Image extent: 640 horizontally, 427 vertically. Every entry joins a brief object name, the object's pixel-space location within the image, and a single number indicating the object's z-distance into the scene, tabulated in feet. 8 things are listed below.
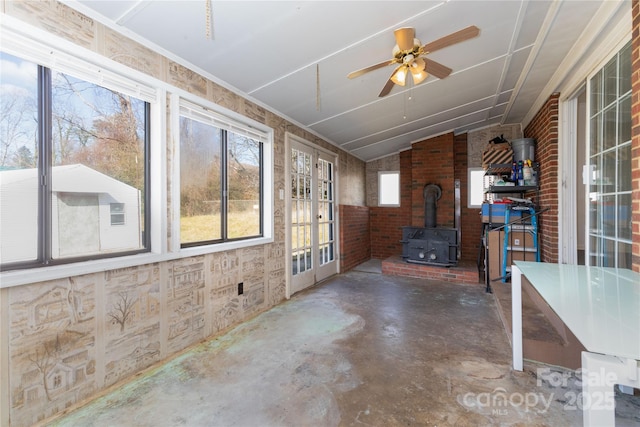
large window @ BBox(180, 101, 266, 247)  8.29
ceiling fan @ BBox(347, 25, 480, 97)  6.68
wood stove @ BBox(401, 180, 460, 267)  15.98
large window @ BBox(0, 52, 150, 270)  5.08
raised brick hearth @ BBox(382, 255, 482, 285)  15.01
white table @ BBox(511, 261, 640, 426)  2.61
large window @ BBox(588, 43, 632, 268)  7.23
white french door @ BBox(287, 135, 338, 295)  13.21
